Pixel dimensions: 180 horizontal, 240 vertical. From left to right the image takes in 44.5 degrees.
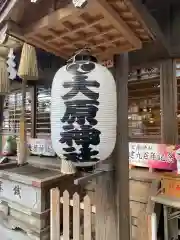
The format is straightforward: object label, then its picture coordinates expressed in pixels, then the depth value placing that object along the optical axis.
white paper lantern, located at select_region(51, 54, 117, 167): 1.49
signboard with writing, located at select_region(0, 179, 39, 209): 3.15
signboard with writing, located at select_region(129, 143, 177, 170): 3.04
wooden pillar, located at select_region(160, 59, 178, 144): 3.25
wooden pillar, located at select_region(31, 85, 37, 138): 5.07
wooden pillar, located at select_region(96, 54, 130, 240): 2.04
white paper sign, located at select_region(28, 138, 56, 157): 4.48
